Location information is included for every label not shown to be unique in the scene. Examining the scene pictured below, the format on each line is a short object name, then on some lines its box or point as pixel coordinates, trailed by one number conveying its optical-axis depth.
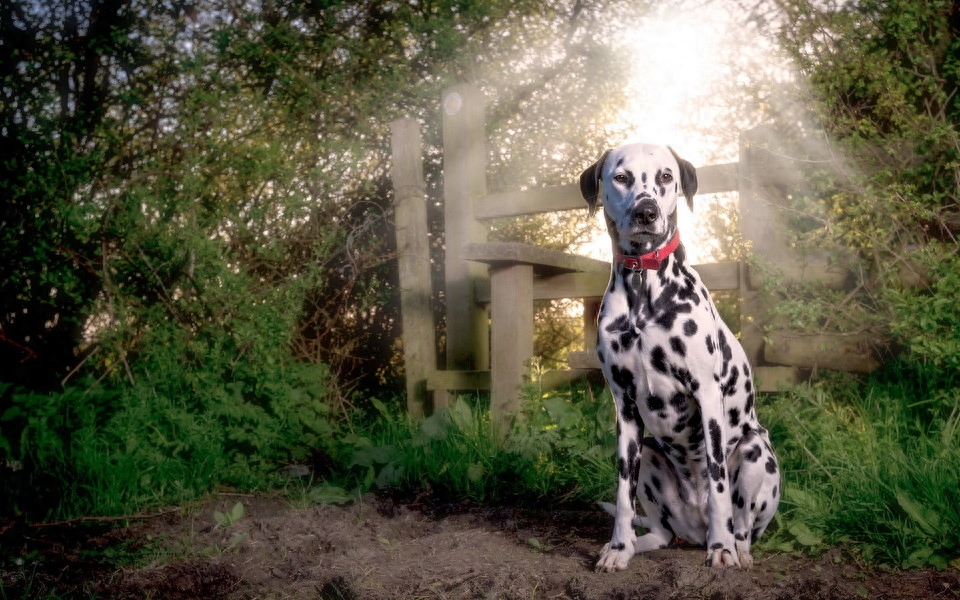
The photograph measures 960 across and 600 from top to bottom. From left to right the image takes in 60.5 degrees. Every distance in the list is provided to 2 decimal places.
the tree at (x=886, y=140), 4.39
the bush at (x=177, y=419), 4.98
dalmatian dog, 3.29
